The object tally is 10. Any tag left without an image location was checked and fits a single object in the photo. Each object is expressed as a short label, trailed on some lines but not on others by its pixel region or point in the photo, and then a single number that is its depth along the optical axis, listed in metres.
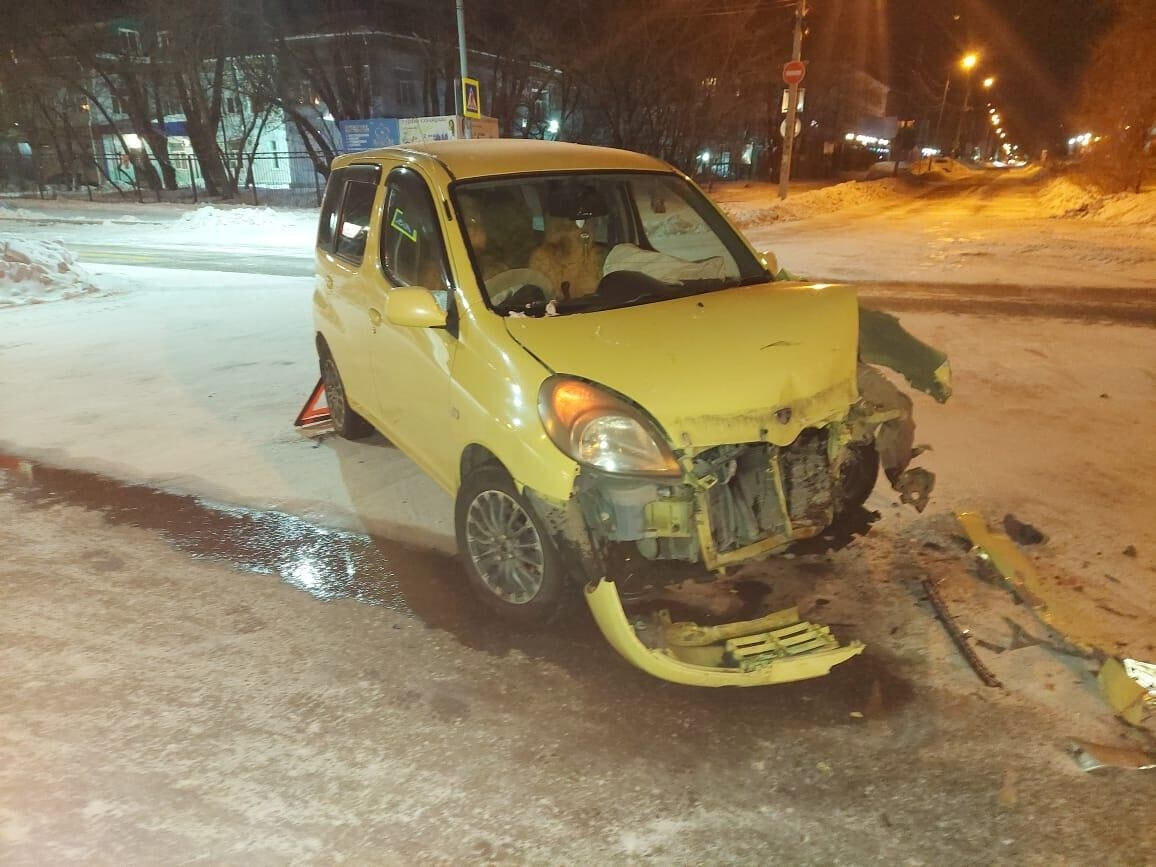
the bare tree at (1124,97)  21.59
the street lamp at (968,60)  49.82
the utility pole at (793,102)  23.02
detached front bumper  2.86
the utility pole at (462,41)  19.28
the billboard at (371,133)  23.64
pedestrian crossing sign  16.41
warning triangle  6.20
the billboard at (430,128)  18.56
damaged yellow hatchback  2.99
